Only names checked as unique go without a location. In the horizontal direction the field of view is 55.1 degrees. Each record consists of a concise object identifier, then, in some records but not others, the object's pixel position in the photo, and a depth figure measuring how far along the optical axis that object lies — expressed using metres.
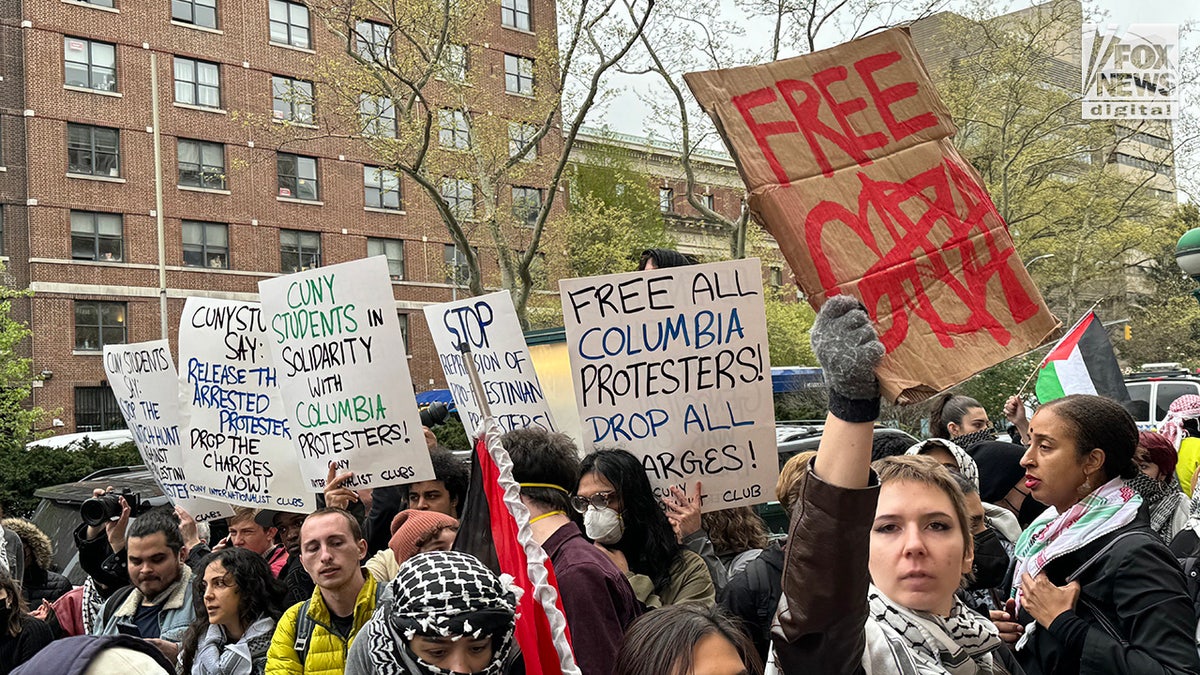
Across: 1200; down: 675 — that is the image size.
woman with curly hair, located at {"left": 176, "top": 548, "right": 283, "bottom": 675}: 4.82
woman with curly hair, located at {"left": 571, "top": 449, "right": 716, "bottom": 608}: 4.18
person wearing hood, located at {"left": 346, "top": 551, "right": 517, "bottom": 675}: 3.09
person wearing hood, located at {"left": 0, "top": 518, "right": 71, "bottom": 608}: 6.62
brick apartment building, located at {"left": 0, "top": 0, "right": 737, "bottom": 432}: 32.88
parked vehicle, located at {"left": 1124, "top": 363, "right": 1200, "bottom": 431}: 17.92
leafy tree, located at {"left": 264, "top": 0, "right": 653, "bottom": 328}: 20.03
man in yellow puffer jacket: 4.32
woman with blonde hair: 1.97
